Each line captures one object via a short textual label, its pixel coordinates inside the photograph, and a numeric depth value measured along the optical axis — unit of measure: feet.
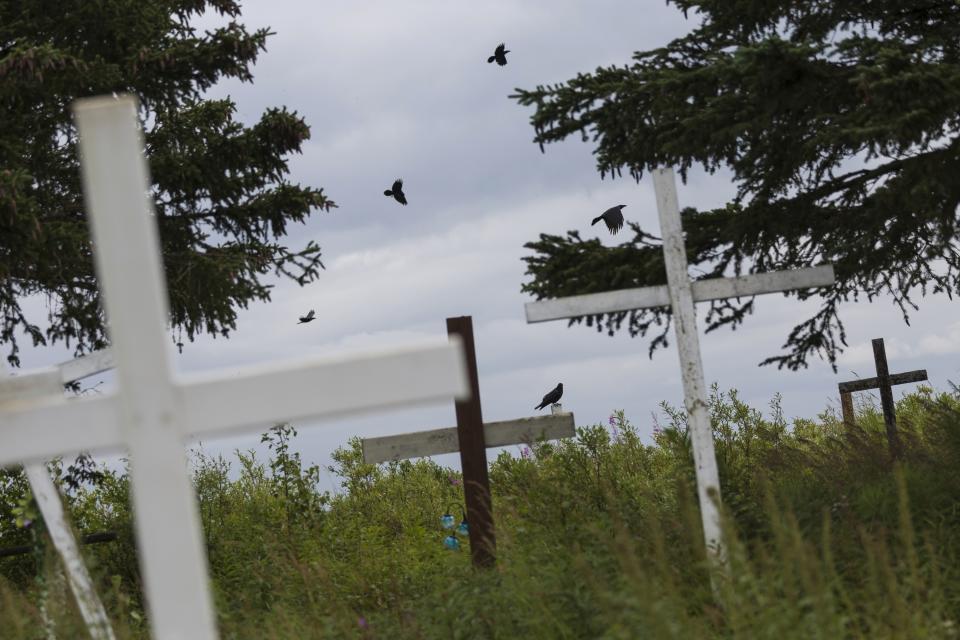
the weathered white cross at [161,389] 15.80
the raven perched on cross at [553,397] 64.18
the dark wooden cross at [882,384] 73.51
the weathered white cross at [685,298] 39.01
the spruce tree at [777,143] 41.60
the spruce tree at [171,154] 68.44
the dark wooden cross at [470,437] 51.52
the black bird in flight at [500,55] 67.72
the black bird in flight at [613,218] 51.52
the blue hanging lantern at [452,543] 54.24
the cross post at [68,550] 33.17
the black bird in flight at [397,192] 70.23
